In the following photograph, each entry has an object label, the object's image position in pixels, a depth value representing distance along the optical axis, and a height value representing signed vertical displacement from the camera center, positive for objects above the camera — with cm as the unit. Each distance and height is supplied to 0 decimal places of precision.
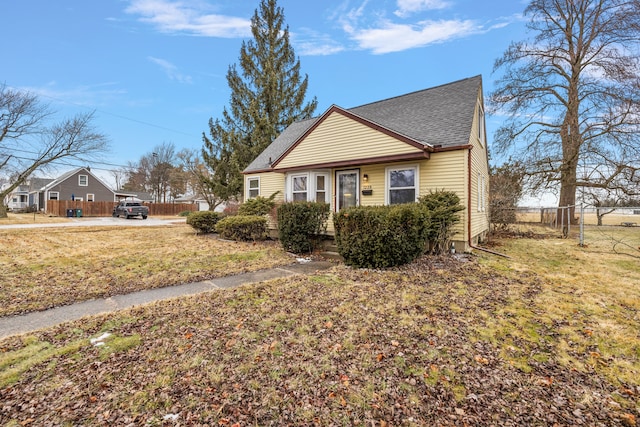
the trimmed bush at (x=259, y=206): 1205 +0
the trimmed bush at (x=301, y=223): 834 -50
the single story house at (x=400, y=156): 827 +160
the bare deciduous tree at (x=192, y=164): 3800 +553
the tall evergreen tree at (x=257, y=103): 2323 +909
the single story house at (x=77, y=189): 3584 +219
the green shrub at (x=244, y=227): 1060 -81
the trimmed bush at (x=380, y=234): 613 -61
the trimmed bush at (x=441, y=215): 748 -24
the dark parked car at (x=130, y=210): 2717 -37
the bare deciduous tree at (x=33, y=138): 2555 +649
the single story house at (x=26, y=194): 4119 +177
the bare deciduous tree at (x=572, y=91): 1455 +637
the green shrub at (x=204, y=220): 1280 -62
